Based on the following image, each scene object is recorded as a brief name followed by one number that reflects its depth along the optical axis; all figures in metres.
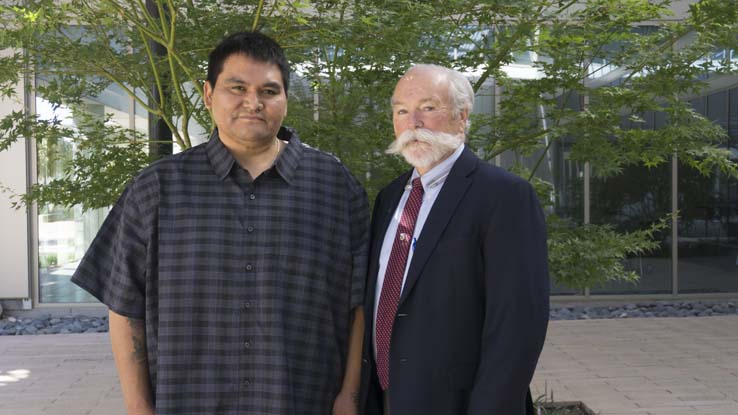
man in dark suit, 2.18
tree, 3.87
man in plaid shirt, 2.30
